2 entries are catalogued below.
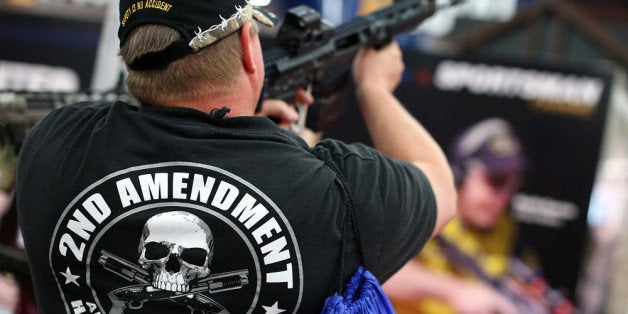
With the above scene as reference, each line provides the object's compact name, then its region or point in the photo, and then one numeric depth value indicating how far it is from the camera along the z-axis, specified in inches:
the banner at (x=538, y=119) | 134.6
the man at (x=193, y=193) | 42.8
